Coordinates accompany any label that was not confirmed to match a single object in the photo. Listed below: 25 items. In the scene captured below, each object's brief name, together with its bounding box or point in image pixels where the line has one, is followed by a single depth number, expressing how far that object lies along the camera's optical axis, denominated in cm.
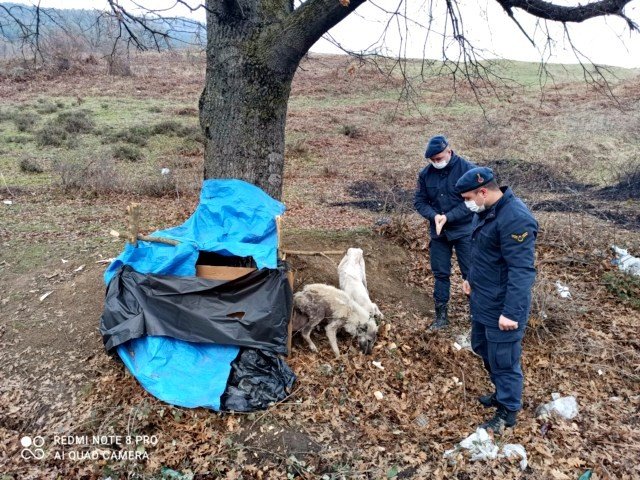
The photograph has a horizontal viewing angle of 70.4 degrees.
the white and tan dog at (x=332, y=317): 440
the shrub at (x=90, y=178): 944
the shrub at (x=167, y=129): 1634
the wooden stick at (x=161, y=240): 388
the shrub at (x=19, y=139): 1452
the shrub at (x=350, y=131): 1825
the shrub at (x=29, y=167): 1114
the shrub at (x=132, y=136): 1485
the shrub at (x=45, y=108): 1956
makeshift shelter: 359
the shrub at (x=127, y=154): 1290
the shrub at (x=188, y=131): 1589
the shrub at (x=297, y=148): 1470
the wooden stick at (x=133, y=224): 376
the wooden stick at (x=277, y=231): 409
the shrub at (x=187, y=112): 2058
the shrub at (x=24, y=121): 1608
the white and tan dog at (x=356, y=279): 494
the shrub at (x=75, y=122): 1631
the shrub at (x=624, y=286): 565
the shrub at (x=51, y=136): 1430
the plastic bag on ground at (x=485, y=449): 330
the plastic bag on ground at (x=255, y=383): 355
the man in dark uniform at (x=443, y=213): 453
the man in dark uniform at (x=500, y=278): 320
